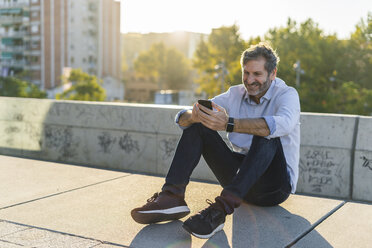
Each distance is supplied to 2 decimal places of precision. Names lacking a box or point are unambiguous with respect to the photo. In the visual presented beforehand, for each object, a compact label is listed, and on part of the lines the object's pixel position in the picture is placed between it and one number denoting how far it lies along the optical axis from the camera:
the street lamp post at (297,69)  36.62
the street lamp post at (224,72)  40.31
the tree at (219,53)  57.19
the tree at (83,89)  56.94
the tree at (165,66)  99.62
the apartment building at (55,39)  68.69
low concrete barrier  4.48
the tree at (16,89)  54.97
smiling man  2.99
